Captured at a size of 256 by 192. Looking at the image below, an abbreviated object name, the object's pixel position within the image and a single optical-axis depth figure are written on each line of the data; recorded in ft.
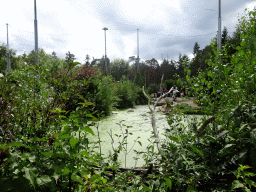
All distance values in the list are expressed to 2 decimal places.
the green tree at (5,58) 79.42
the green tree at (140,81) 62.59
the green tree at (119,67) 151.43
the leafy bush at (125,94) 38.68
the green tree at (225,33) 81.20
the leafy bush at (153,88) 61.46
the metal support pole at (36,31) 31.86
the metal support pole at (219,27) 31.45
